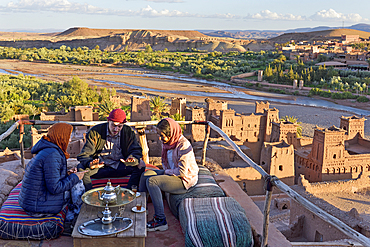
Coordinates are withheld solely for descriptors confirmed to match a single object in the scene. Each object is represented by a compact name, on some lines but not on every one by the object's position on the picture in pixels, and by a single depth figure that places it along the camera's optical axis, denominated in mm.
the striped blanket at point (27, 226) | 3258
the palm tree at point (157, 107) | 22938
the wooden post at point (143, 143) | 4926
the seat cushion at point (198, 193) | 3805
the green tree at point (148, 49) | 93669
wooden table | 2898
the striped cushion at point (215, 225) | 3131
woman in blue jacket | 3314
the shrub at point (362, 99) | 34844
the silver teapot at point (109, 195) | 3198
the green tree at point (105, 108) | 21859
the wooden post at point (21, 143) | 4867
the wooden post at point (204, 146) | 5162
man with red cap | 4098
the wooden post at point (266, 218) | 3137
